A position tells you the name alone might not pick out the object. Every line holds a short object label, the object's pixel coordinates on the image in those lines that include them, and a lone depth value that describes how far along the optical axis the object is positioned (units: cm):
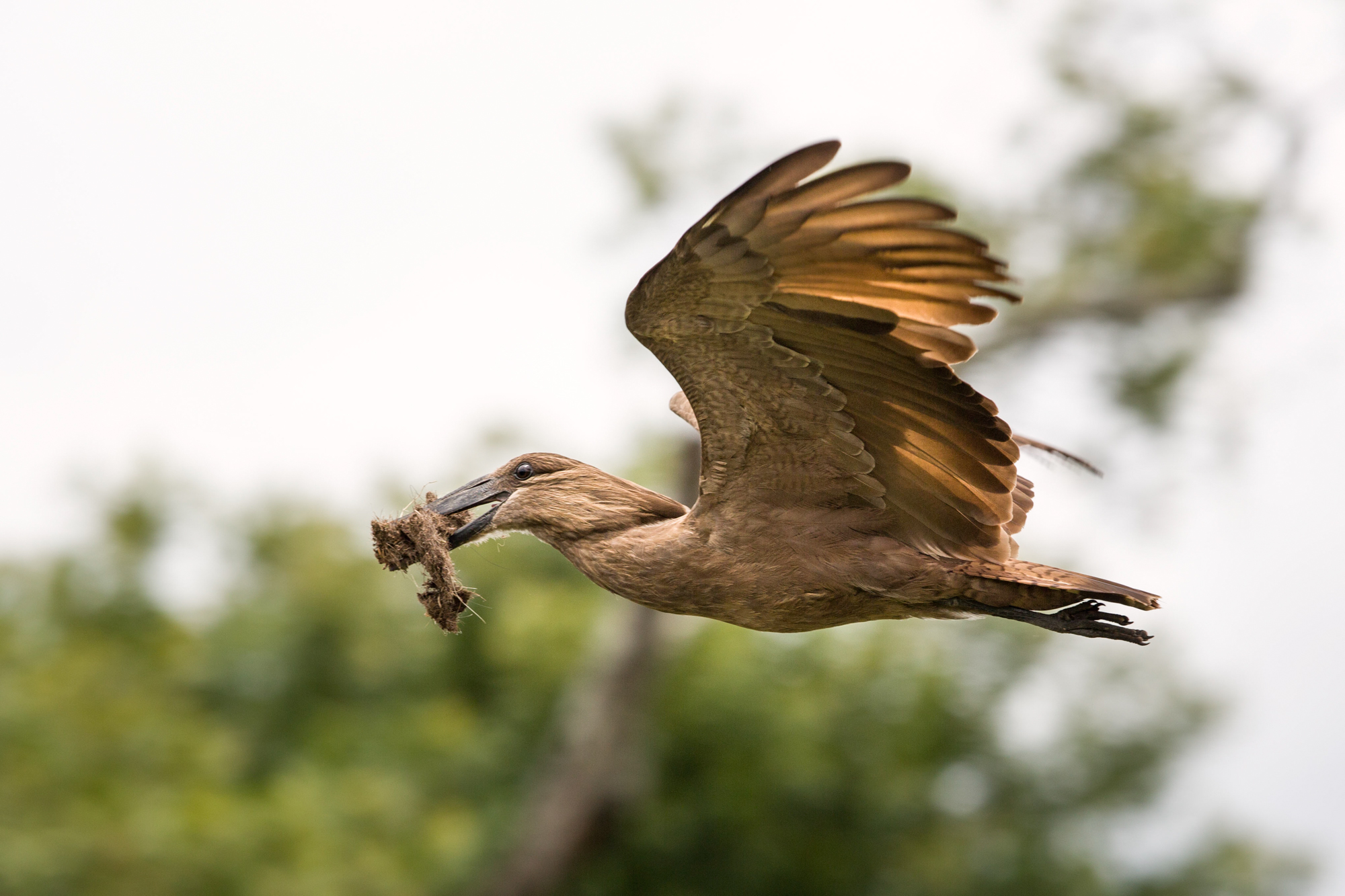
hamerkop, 867
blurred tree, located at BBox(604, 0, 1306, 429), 3169
